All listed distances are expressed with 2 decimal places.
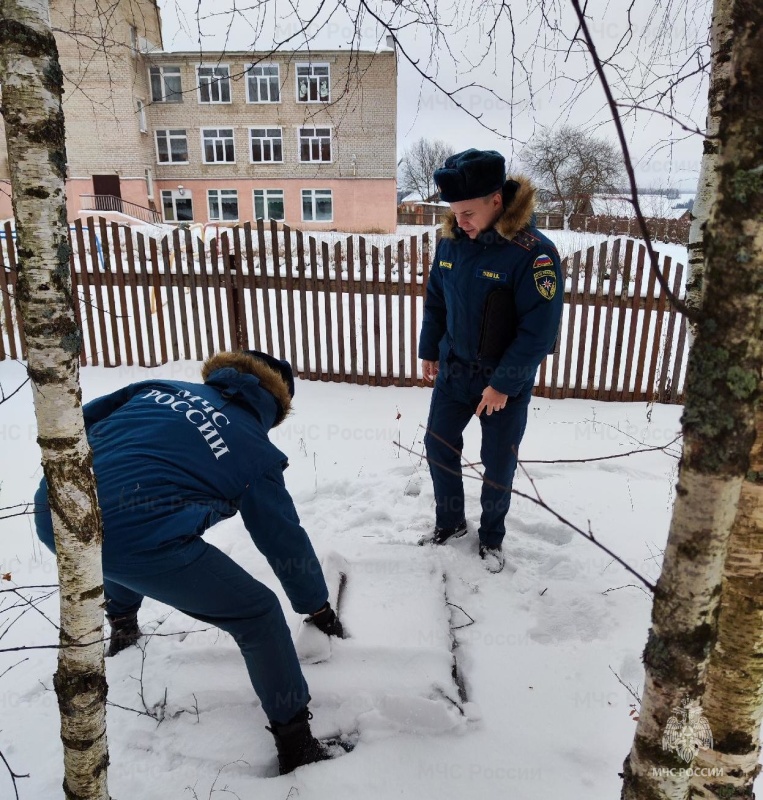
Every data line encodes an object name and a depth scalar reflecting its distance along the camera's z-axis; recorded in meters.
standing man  2.65
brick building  26.38
